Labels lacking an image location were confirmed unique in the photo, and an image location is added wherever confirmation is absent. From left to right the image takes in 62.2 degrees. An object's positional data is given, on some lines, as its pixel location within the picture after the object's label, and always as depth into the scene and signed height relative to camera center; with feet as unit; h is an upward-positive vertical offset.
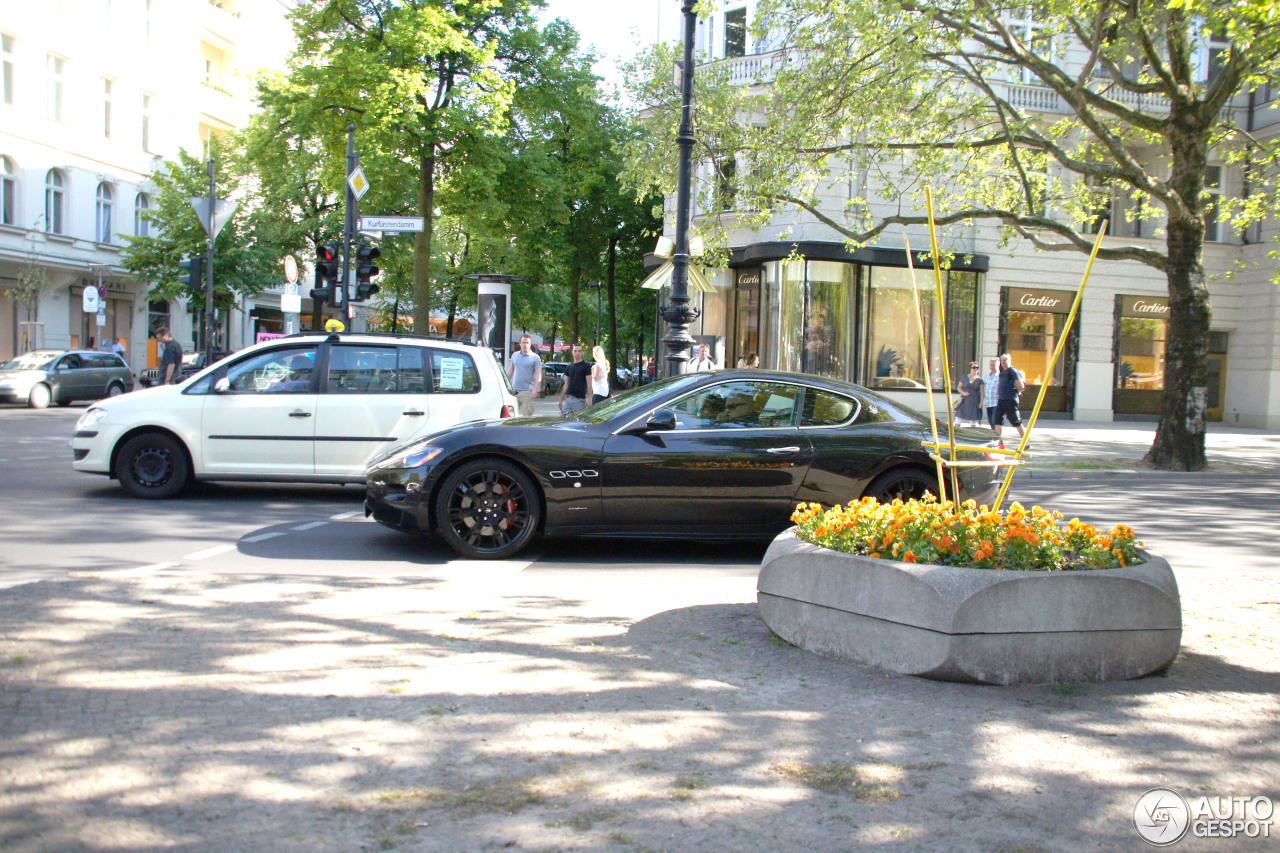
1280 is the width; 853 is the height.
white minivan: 32.76 -1.31
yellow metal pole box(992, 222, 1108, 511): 16.73 -0.65
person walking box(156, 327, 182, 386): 78.48 +1.10
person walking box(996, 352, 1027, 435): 66.23 +0.70
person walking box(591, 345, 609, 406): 53.93 +0.52
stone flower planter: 14.94 -3.20
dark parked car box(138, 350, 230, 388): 100.46 +0.60
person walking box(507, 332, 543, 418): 58.18 +0.51
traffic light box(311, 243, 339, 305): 53.42 +5.33
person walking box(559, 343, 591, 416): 53.01 +0.02
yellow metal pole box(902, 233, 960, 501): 17.35 -0.47
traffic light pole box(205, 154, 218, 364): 81.25 +4.85
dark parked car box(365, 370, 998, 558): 24.62 -2.01
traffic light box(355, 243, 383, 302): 55.88 +5.75
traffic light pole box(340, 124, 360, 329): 54.80 +7.06
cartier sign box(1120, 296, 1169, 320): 100.22 +9.23
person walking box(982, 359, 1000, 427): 68.03 +0.18
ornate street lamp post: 46.57 +6.23
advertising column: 87.10 +6.02
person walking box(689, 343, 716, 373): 62.03 +1.79
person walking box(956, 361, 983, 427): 65.72 -0.01
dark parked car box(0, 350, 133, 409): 85.97 -0.70
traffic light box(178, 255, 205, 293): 68.80 +6.71
